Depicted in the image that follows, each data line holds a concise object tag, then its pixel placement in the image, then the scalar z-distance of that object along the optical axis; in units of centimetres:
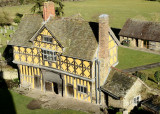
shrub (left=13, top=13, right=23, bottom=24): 6794
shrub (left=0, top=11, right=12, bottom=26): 6328
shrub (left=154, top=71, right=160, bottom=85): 3531
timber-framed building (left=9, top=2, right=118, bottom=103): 3009
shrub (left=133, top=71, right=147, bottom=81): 3499
